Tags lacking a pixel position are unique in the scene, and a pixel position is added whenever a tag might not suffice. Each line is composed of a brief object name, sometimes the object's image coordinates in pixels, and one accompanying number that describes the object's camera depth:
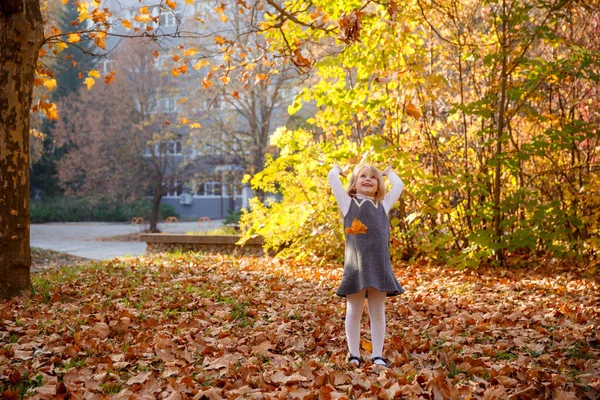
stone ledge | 12.82
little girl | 4.19
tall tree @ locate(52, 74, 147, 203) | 27.33
